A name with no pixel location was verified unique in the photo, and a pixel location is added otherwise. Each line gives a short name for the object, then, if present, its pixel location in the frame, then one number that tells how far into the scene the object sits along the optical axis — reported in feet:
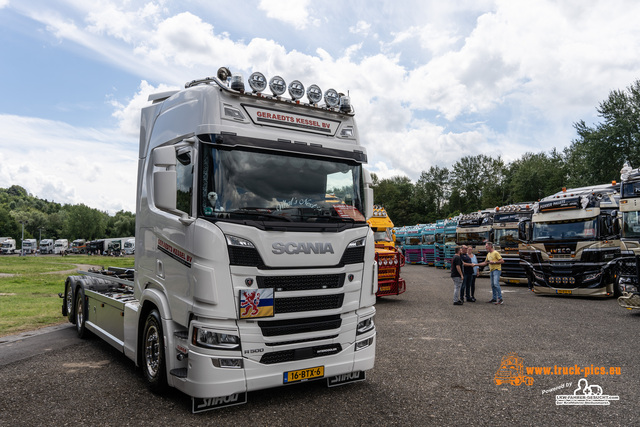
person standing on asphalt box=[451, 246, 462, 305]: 45.55
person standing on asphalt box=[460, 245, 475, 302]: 46.83
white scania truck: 15.62
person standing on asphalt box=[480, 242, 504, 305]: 46.37
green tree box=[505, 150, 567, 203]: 200.75
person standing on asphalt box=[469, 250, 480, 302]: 47.57
